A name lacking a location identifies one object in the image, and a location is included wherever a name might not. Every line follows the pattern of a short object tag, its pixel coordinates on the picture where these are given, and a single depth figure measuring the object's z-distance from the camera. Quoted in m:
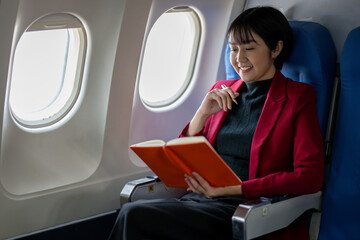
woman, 2.28
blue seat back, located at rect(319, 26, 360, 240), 2.46
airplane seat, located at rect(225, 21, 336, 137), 2.62
